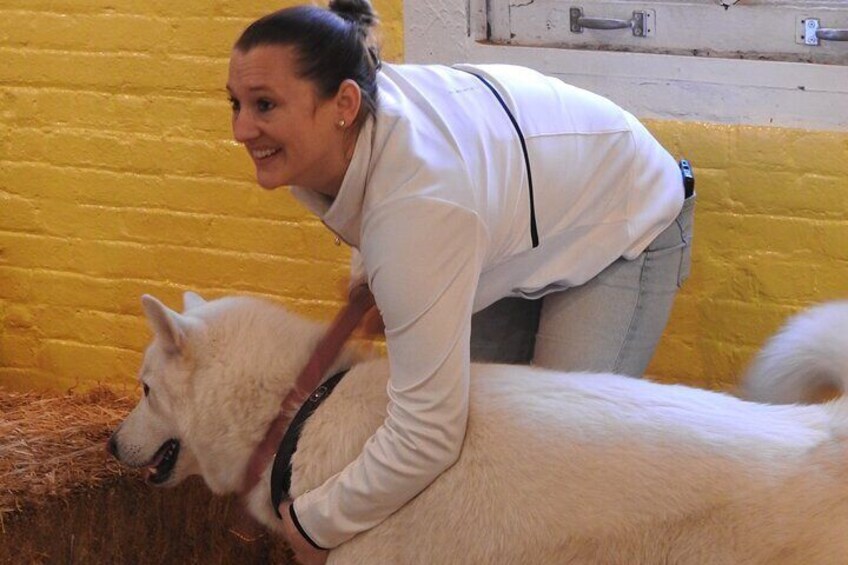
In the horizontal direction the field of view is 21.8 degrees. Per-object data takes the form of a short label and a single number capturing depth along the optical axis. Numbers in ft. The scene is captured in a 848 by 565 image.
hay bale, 19.33
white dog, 13.19
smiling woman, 13.03
